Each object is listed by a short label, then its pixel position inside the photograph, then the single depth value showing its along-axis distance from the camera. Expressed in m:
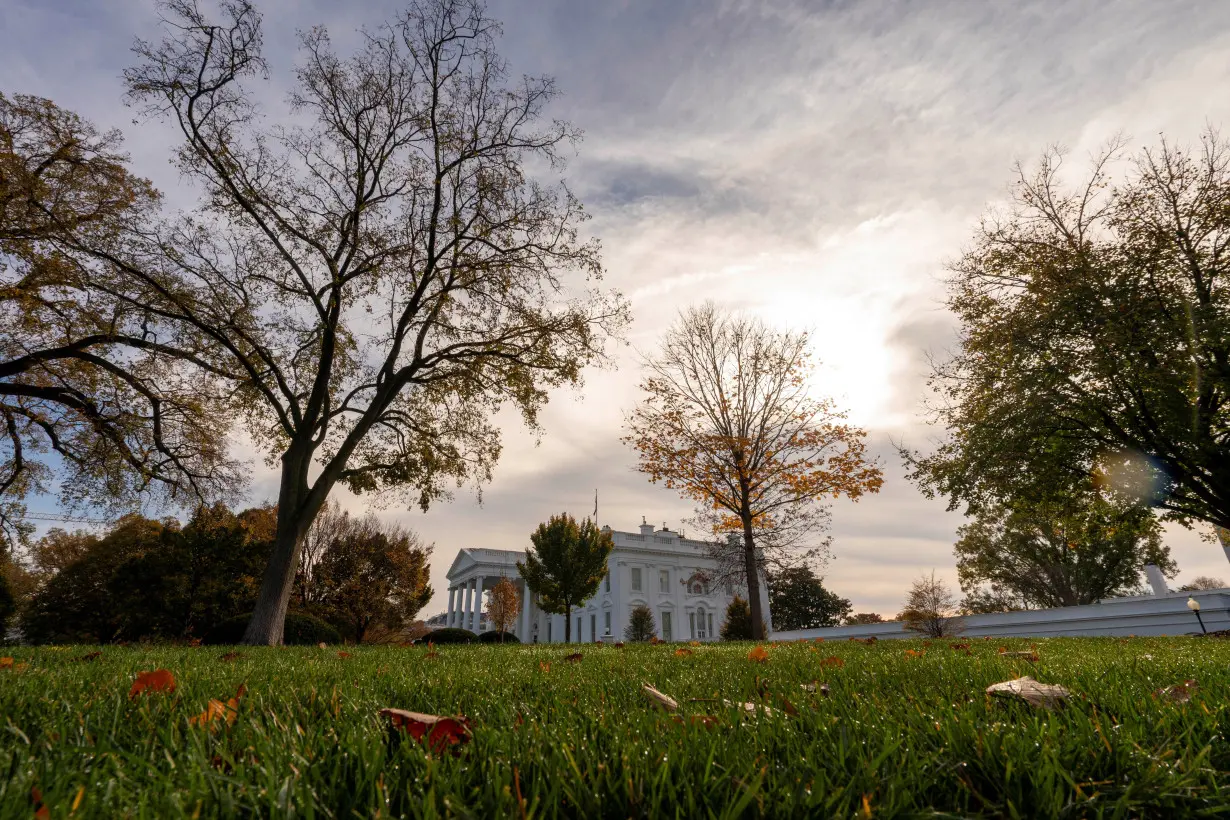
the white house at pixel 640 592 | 52.19
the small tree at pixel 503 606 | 43.75
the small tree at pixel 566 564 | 30.28
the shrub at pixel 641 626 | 44.28
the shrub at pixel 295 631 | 14.49
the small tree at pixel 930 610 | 23.95
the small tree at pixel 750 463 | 19.28
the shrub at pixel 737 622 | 33.41
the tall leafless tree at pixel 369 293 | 12.86
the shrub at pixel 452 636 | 24.44
